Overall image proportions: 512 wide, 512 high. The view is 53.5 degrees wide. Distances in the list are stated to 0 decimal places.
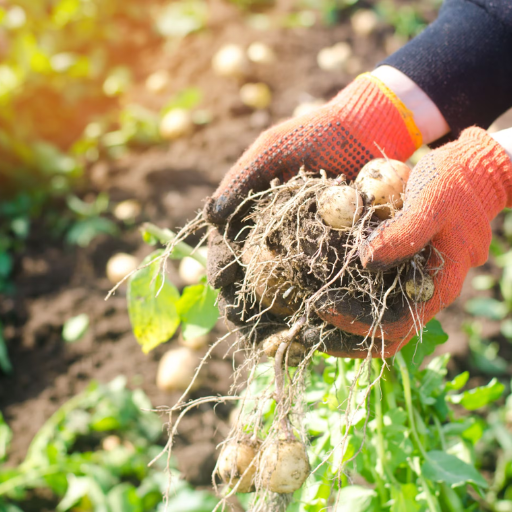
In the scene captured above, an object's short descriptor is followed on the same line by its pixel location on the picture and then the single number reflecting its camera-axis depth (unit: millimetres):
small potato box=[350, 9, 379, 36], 4105
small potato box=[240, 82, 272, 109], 3504
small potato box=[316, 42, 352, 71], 3795
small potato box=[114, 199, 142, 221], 3066
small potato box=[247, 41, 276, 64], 3777
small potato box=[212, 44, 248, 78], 3588
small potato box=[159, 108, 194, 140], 3379
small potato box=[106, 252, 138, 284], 2744
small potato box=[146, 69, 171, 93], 3775
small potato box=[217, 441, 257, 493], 1315
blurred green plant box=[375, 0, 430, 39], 4039
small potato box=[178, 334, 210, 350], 2523
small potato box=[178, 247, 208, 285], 2605
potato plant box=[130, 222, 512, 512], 1306
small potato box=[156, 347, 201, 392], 2371
